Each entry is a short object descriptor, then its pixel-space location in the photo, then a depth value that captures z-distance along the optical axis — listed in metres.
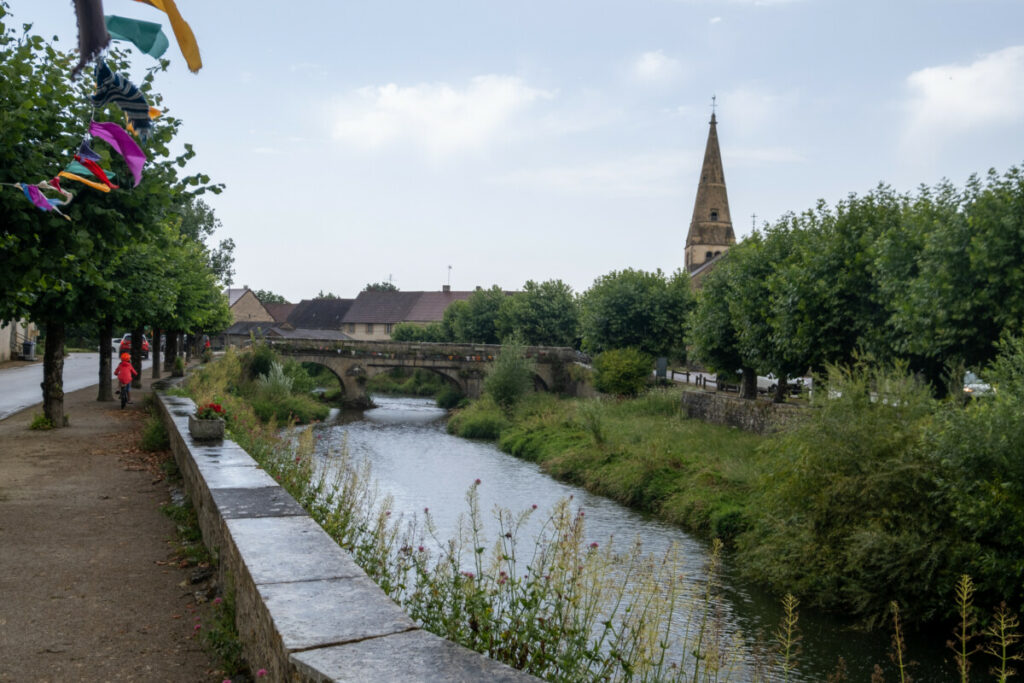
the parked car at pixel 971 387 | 13.29
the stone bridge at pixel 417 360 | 45.75
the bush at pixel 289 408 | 31.70
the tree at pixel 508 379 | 37.31
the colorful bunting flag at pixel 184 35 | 5.46
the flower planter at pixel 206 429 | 9.66
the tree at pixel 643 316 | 39.53
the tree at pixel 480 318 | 61.38
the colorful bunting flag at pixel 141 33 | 7.05
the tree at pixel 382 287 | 113.50
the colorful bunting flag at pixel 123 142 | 7.31
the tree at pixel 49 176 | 8.15
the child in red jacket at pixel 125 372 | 19.07
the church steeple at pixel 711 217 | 67.69
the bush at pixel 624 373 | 35.62
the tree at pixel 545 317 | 55.94
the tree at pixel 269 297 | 124.61
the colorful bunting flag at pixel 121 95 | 8.20
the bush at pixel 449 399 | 47.69
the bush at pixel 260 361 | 39.25
